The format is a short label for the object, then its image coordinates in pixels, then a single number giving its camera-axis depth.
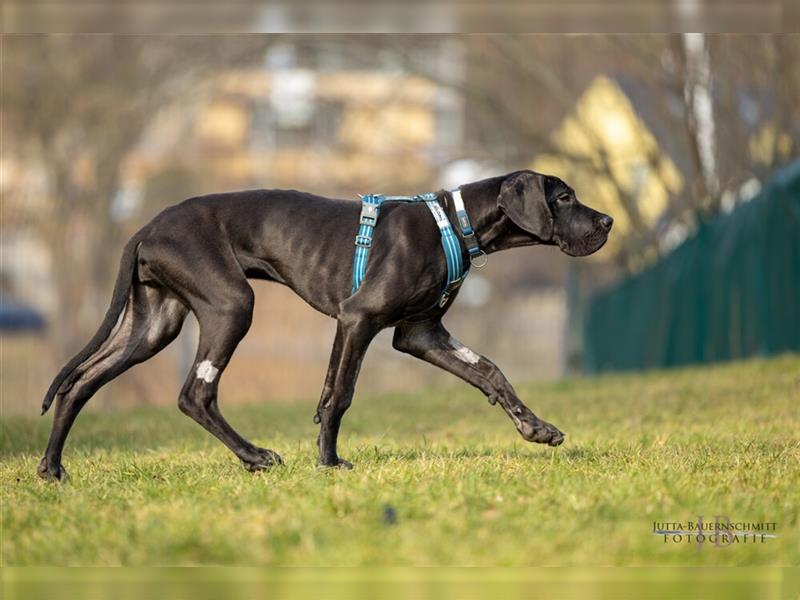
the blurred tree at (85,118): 23.12
